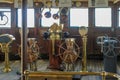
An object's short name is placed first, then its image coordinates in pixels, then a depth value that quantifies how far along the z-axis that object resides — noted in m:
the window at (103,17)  7.95
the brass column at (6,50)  6.10
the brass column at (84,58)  5.71
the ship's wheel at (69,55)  5.62
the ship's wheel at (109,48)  5.07
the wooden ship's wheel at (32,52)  5.80
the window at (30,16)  8.15
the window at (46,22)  8.13
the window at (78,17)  8.05
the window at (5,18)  7.41
